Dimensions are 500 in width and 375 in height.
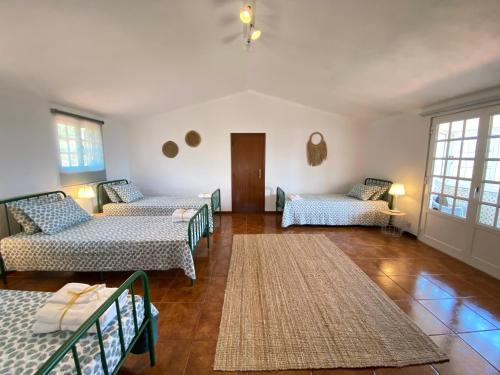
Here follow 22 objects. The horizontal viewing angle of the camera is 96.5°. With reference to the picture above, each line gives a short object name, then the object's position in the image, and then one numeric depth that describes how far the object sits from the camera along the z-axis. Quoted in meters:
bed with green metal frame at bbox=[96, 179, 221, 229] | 3.81
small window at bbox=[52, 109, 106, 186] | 3.26
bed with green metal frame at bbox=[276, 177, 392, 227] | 4.24
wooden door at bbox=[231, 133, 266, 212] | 5.03
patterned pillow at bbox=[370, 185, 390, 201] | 4.32
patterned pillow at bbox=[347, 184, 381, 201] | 4.35
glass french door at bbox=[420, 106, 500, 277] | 2.62
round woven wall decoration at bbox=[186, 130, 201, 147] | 4.99
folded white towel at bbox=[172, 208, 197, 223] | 2.87
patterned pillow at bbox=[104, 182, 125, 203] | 3.97
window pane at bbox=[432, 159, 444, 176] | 3.32
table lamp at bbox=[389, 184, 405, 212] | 3.89
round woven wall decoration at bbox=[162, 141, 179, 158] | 5.03
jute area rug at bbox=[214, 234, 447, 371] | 1.52
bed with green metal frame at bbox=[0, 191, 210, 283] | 2.26
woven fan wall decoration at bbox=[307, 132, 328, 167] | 5.06
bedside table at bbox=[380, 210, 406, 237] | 3.90
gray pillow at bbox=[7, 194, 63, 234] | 2.35
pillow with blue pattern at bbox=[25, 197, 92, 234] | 2.40
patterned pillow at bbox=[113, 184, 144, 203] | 4.00
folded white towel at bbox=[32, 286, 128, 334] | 1.14
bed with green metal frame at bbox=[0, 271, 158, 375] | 0.98
